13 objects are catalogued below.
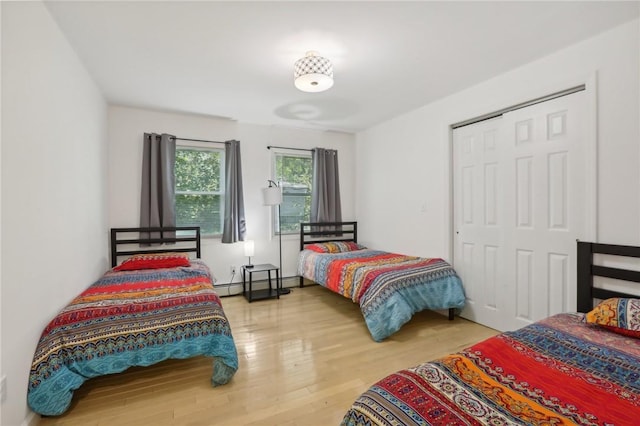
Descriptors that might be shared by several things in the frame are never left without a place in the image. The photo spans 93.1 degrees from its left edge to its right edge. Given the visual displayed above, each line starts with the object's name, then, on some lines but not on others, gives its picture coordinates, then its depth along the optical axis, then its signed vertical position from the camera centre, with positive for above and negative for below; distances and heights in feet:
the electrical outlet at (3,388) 4.64 -2.75
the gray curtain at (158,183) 12.57 +1.18
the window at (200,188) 13.64 +1.05
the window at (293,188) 15.57 +1.19
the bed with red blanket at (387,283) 9.20 -2.50
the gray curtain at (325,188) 15.88 +1.23
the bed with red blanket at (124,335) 5.83 -2.70
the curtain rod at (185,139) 13.18 +3.18
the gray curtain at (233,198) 13.83 +0.56
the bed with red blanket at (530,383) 3.41 -2.29
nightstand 13.32 -3.60
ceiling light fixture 7.84 +3.66
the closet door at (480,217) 9.91 -0.22
